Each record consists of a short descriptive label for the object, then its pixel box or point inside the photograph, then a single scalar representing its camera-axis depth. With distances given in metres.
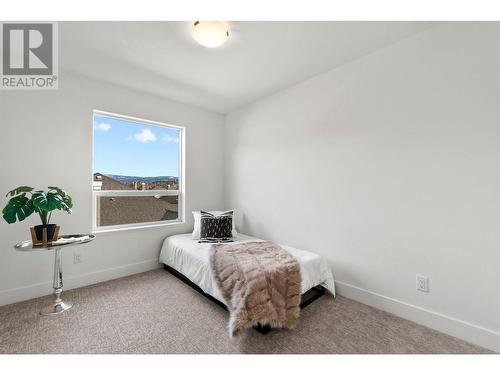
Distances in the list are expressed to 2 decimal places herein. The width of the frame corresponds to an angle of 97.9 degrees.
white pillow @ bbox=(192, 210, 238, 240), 3.02
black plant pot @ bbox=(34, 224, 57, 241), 1.95
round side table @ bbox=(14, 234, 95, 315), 1.93
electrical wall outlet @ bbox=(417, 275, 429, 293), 1.81
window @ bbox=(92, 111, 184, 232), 2.79
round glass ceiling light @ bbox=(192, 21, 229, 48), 1.68
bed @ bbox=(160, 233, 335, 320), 2.12
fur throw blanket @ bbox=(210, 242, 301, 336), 1.62
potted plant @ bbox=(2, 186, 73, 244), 1.83
